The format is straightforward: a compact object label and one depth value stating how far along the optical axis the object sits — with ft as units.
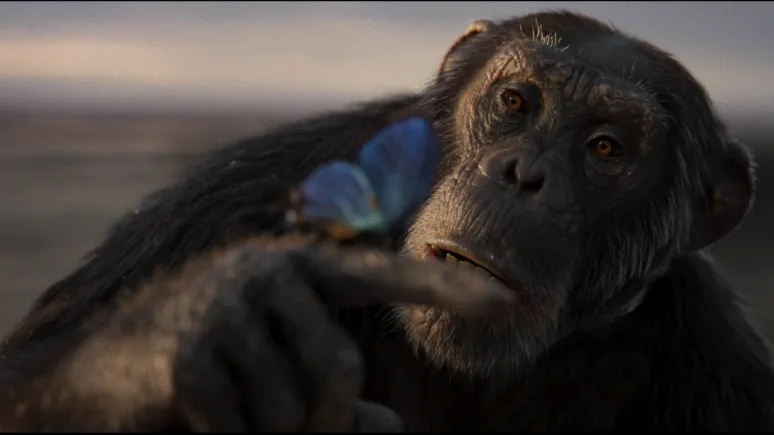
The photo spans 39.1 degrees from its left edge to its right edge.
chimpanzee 6.70
